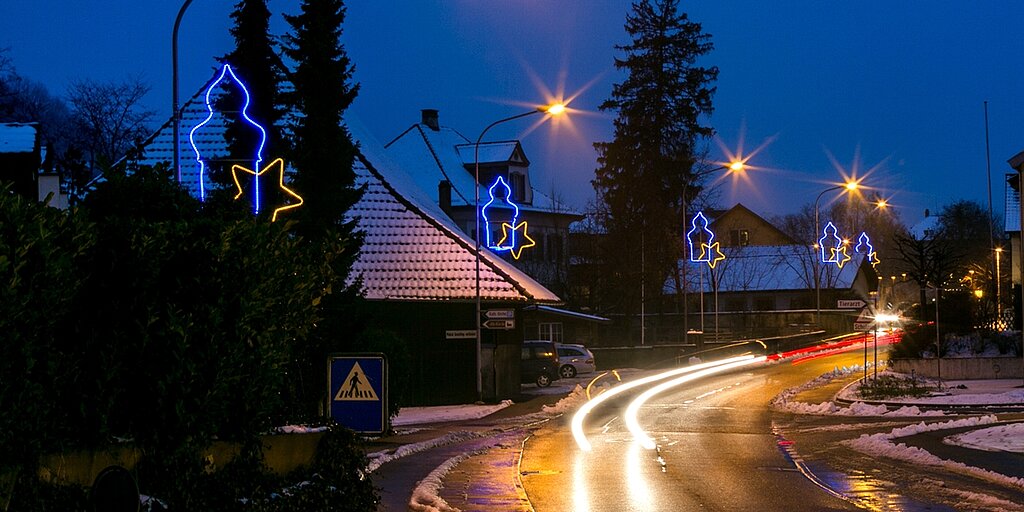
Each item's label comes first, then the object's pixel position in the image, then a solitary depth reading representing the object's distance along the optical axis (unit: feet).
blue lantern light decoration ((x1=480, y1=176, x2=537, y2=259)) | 141.38
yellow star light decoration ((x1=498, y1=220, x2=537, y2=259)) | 141.38
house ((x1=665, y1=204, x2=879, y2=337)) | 269.23
